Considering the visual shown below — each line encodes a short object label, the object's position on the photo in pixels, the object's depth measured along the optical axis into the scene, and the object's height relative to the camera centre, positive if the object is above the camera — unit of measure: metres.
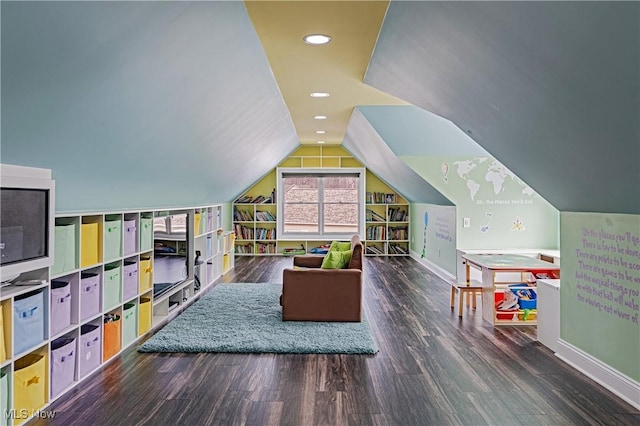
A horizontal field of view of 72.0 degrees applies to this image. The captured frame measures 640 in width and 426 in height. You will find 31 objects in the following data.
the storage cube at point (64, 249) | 2.85 -0.27
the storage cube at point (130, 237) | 3.81 -0.26
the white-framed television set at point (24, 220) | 2.19 -0.07
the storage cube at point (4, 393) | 2.28 -0.97
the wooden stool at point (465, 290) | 4.90 -0.91
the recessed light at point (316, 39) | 3.12 +1.23
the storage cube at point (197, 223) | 5.79 -0.19
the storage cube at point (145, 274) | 4.16 -0.63
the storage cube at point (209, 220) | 6.49 -0.17
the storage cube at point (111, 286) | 3.45 -0.63
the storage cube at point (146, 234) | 4.17 -0.24
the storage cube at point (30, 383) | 2.43 -1.00
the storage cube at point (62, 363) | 2.78 -1.02
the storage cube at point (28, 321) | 2.38 -0.63
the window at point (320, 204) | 10.30 +0.13
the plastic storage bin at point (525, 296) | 4.55 -0.89
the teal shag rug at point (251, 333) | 3.76 -1.17
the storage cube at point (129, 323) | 3.79 -1.01
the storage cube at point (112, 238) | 3.47 -0.25
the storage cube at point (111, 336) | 3.46 -1.03
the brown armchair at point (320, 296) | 4.53 -0.90
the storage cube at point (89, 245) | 3.15 -0.27
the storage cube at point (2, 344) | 2.25 -0.70
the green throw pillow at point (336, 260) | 4.80 -0.56
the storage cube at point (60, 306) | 2.79 -0.64
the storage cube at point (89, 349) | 3.11 -1.03
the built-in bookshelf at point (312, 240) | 10.19 -0.14
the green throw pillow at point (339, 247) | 5.93 -0.51
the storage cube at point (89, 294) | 3.14 -0.63
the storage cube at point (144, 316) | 4.12 -1.02
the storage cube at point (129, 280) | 3.79 -0.64
